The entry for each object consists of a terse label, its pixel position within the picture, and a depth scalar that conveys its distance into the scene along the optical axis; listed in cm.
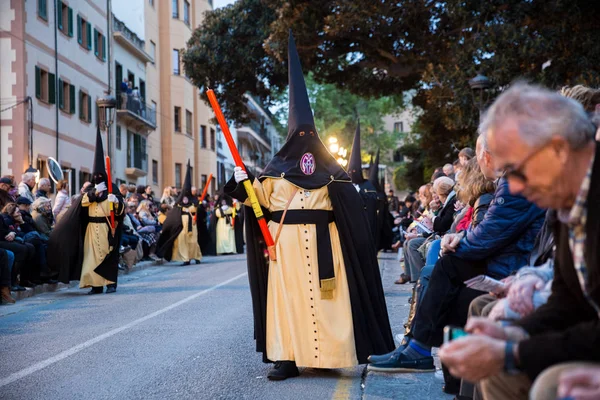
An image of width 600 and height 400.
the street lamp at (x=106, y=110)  2080
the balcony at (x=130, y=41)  4056
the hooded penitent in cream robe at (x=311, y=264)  692
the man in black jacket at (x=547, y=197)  267
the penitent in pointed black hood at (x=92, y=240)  1504
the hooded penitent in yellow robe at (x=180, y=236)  2397
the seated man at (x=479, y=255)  547
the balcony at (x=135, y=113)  4106
